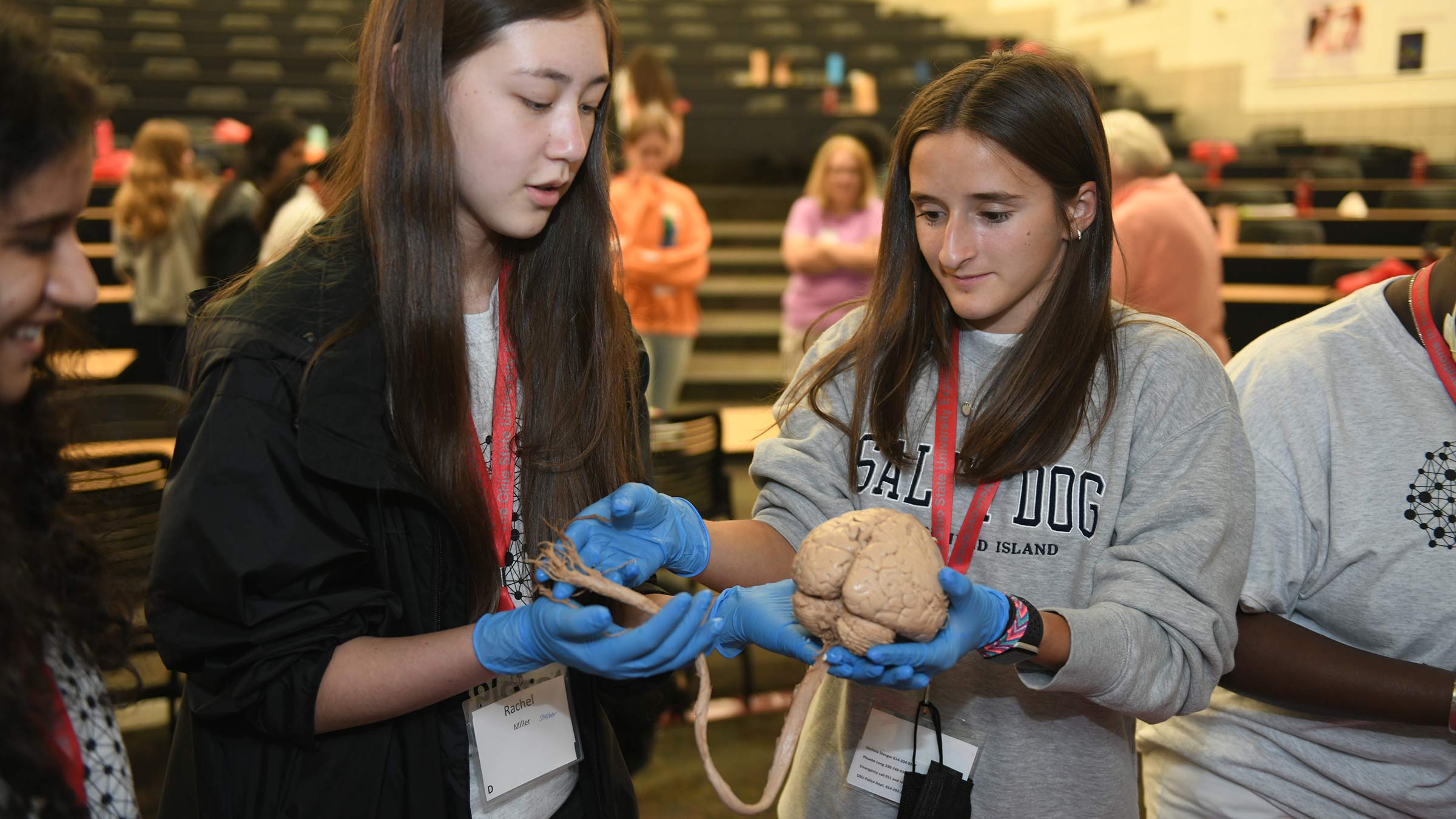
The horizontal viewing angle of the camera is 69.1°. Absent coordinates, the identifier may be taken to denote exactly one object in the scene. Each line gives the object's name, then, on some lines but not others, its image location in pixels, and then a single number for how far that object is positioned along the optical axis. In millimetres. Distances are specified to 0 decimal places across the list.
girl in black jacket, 1052
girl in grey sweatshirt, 1192
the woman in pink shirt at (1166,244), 3354
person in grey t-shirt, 1294
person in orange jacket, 4277
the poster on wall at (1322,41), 8938
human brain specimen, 1135
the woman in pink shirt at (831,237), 4352
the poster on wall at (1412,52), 8539
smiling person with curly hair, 833
